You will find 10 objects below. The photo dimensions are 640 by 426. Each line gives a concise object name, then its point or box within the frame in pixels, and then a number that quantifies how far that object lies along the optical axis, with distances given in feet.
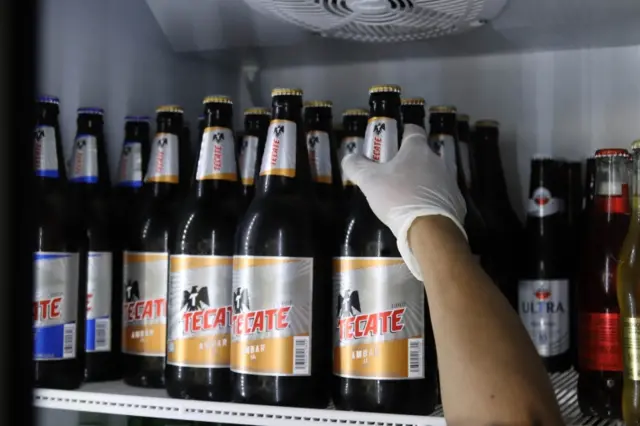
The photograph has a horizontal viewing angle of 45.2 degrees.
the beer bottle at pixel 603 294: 3.08
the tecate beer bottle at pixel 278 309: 3.12
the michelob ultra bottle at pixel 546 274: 3.85
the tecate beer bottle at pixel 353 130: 3.91
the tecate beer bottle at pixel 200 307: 3.37
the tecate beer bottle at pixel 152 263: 3.73
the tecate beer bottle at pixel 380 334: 3.05
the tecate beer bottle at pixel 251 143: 3.89
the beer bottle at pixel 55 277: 3.51
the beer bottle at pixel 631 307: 2.82
